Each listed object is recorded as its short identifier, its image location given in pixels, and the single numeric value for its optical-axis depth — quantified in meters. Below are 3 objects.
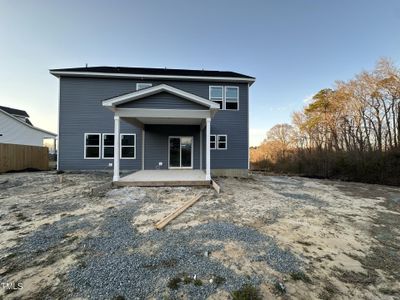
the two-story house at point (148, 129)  10.59
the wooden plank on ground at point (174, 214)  3.78
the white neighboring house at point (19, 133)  15.56
